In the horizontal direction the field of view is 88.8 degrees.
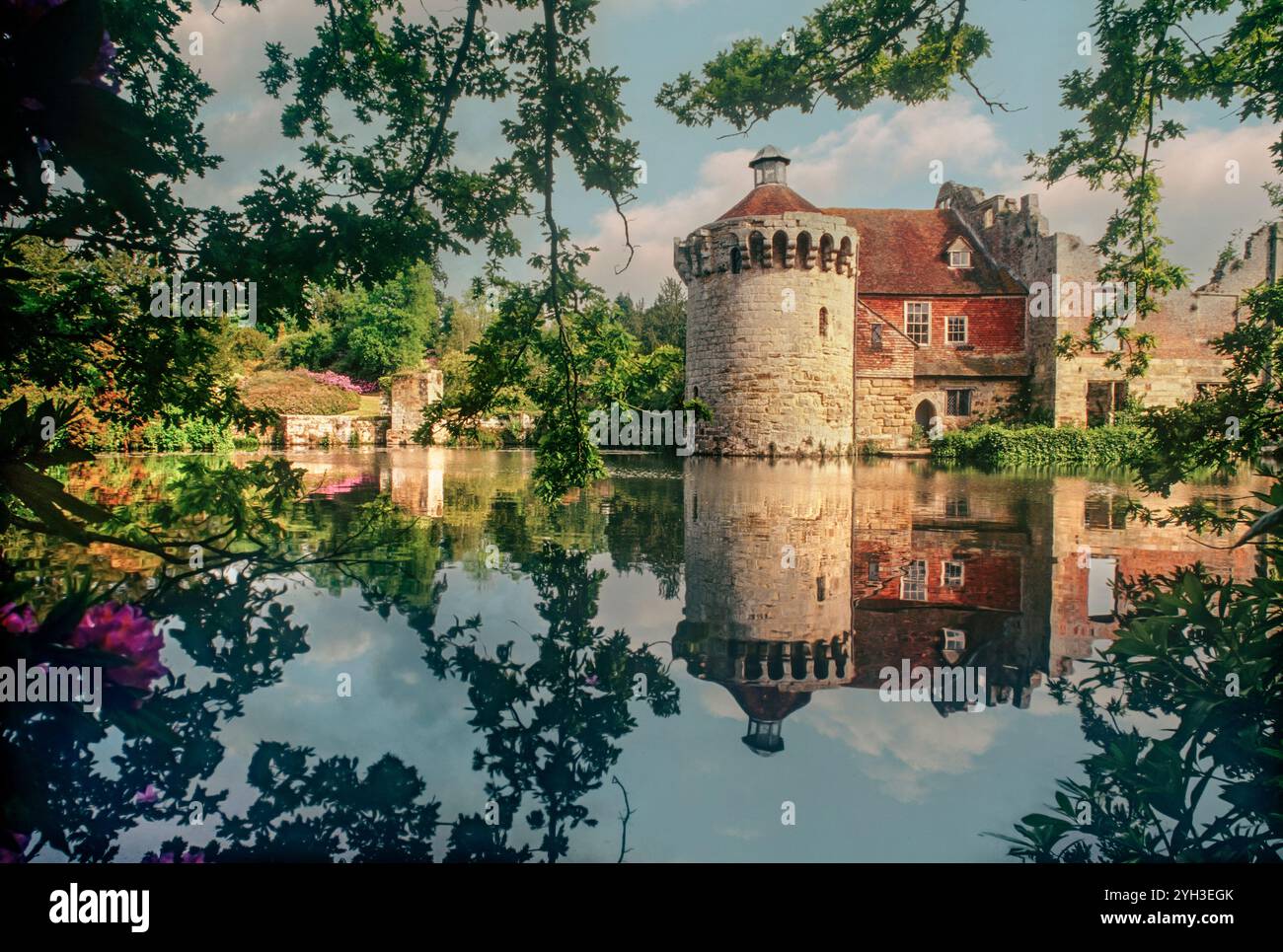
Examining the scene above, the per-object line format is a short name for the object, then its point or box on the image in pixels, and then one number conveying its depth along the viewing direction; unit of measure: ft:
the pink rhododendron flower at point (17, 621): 5.59
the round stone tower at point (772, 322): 64.95
